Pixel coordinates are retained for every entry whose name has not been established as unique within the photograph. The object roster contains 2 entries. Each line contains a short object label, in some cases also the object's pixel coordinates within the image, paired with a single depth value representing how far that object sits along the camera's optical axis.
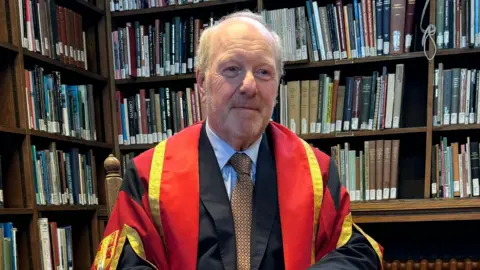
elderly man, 1.13
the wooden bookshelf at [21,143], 2.00
